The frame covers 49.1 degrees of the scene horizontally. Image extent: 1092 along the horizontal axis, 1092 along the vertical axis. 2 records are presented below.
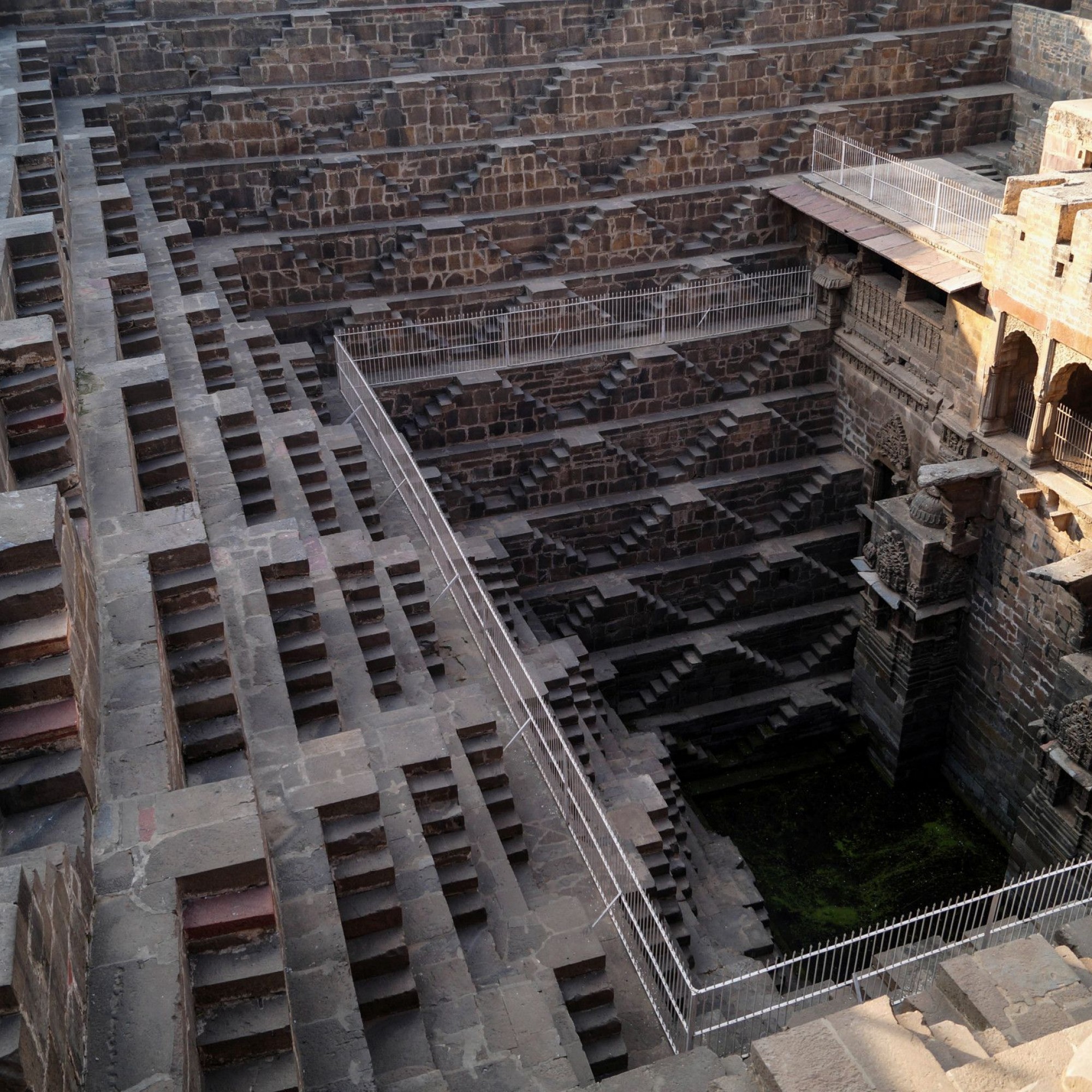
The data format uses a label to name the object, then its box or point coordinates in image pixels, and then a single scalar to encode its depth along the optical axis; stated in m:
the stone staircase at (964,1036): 5.30
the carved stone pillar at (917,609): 15.88
